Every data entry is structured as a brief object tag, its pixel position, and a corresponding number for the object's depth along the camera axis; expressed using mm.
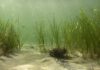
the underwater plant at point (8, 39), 3863
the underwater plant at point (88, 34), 3348
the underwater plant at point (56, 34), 3709
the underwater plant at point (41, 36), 3890
